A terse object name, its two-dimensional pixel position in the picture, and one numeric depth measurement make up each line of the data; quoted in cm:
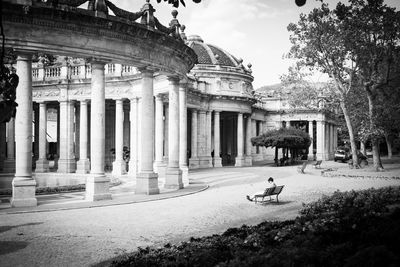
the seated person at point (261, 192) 1570
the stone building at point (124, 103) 1473
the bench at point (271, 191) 1559
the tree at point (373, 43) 2942
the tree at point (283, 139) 4403
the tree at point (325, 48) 3188
